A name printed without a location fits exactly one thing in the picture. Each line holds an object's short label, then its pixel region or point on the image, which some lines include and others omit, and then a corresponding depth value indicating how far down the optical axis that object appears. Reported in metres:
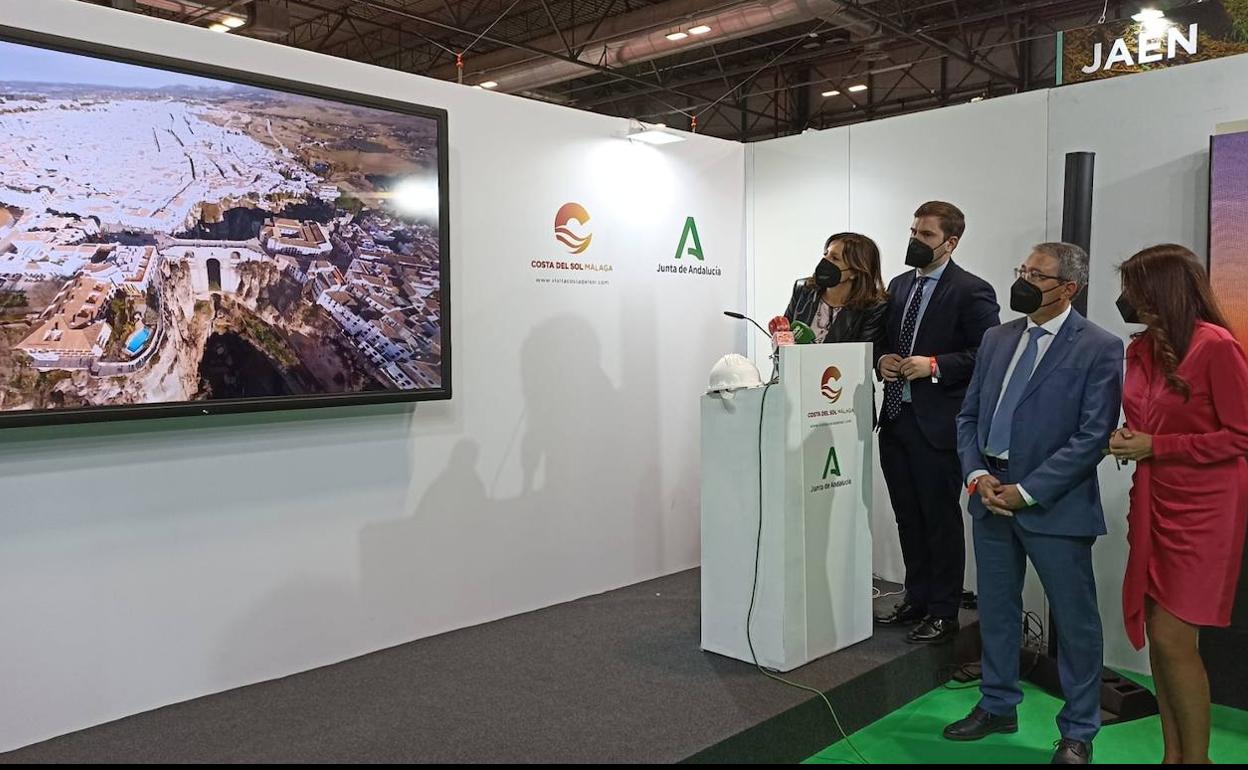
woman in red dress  2.55
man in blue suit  2.76
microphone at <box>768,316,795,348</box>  3.21
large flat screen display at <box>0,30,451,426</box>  2.64
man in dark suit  3.45
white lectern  3.22
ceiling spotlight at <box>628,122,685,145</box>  4.46
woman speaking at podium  3.65
